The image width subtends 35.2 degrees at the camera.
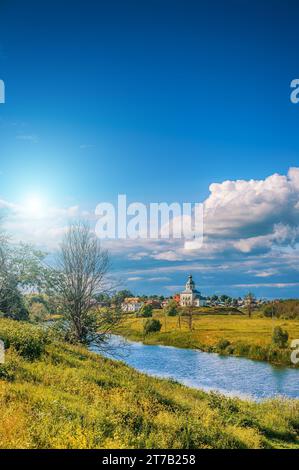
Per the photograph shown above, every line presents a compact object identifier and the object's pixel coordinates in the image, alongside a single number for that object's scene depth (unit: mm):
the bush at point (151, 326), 106625
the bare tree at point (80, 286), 34906
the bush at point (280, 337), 76188
